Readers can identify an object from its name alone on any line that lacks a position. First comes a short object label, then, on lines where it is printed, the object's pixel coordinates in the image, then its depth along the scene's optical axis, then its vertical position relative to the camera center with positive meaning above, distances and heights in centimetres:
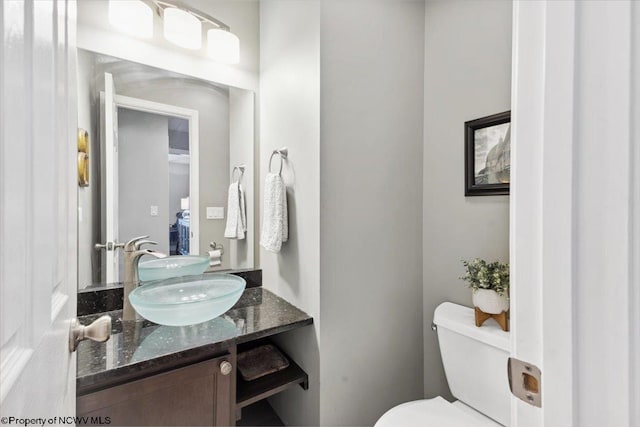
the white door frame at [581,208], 32 +1
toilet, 107 -69
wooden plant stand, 112 -43
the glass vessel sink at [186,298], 101 -36
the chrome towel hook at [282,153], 144 +31
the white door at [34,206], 28 +1
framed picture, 126 +27
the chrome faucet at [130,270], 120 -26
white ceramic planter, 111 -36
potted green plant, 111 -31
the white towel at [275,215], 137 -2
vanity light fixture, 136 +94
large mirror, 125 +25
